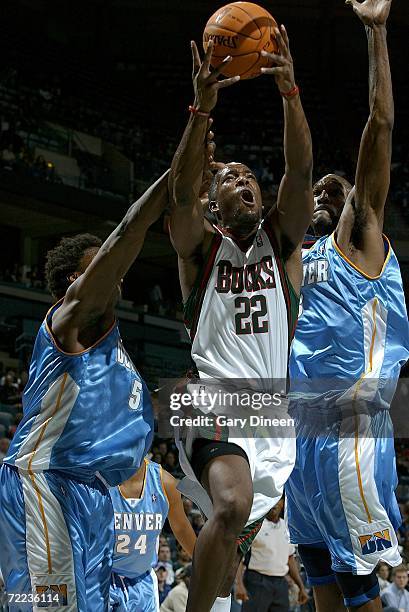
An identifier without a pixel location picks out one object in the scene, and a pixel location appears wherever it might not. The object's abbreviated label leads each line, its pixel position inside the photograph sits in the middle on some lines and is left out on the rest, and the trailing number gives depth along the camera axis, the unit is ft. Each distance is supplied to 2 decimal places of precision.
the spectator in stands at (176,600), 28.91
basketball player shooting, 12.35
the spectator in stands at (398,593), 33.94
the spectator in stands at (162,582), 32.04
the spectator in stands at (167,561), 32.60
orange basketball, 13.08
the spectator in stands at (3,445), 31.17
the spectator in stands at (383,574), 35.60
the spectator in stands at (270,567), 32.71
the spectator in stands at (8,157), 53.72
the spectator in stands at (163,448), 41.14
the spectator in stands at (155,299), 59.73
